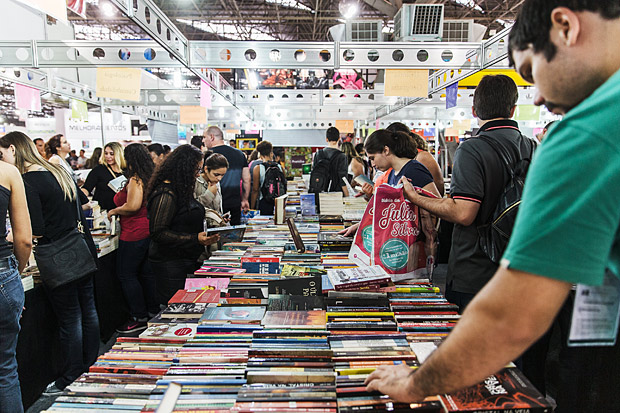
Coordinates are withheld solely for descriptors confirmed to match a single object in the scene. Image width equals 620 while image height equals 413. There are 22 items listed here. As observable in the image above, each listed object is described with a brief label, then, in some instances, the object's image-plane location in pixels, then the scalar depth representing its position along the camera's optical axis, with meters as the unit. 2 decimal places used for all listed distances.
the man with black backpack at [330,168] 5.51
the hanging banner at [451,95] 4.41
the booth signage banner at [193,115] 6.08
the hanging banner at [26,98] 4.38
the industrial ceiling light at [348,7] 12.02
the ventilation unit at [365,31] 3.76
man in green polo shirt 0.61
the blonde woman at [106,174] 4.31
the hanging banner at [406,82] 3.50
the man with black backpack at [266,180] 5.57
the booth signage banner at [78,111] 5.58
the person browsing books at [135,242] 3.63
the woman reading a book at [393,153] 2.72
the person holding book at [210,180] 4.02
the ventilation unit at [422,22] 3.43
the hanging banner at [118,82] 3.31
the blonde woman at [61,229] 2.46
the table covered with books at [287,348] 1.03
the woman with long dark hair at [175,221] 3.07
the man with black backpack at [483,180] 1.92
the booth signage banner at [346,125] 8.44
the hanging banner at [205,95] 4.59
